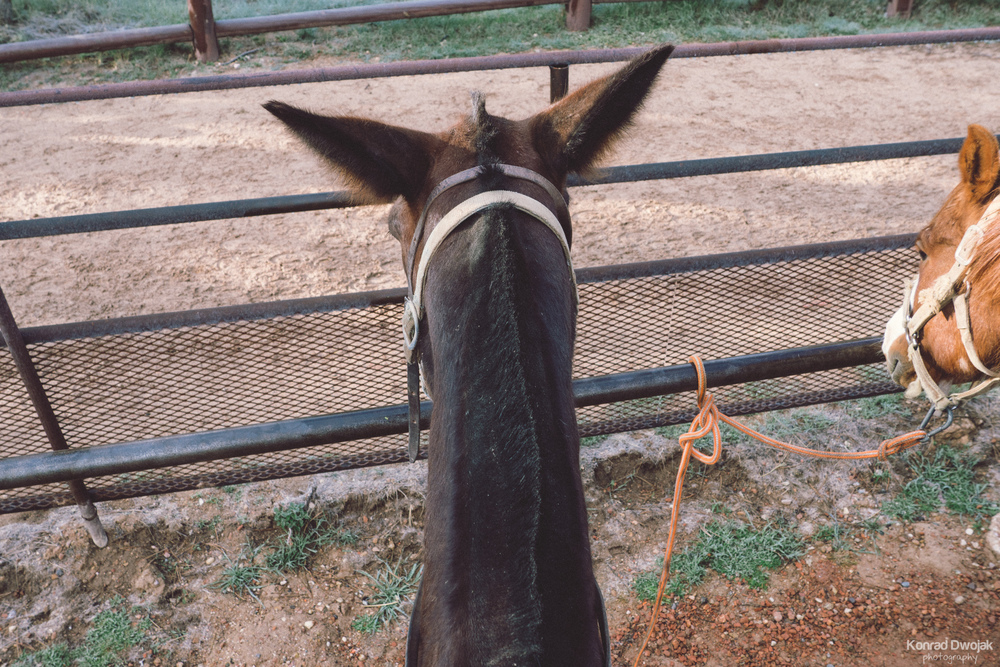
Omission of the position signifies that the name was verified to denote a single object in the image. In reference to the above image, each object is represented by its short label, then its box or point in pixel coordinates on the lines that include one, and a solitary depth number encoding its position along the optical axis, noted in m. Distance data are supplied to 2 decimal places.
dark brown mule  0.98
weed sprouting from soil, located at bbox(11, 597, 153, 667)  2.38
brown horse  1.91
